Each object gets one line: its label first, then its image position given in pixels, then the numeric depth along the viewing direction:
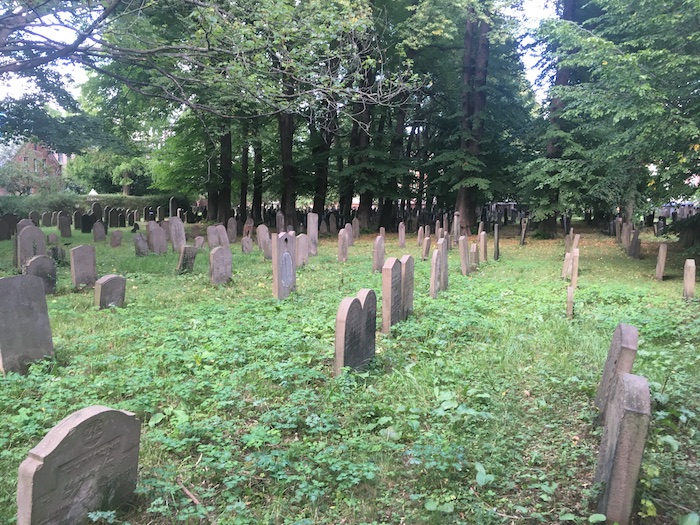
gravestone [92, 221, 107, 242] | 17.81
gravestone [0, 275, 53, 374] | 4.94
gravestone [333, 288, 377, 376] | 4.86
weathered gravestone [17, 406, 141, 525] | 2.48
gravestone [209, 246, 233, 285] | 9.70
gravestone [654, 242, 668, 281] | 10.99
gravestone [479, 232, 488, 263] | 14.20
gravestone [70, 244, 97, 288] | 9.02
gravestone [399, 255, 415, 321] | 7.19
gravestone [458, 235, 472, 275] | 11.47
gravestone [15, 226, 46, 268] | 10.82
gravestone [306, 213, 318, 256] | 15.92
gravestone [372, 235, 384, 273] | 11.90
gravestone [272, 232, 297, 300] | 8.48
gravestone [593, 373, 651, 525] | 2.62
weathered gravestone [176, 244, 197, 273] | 11.00
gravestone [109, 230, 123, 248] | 16.17
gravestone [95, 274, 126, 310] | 7.51
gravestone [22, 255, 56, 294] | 8.29
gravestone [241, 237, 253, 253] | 15.46
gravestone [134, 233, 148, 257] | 13.70
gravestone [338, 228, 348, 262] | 13.92
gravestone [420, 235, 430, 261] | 14.35
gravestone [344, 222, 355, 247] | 17.94
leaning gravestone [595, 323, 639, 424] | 3.55
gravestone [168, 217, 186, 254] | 15.73
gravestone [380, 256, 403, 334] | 6.43
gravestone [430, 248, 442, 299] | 8.71
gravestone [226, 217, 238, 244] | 19.62
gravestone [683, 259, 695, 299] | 8.62
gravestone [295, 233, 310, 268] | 12.20
